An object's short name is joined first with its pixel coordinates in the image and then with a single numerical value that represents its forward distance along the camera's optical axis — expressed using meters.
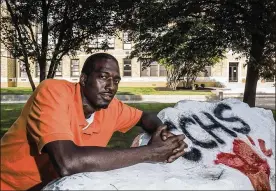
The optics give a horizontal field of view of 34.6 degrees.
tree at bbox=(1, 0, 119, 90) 8.84
